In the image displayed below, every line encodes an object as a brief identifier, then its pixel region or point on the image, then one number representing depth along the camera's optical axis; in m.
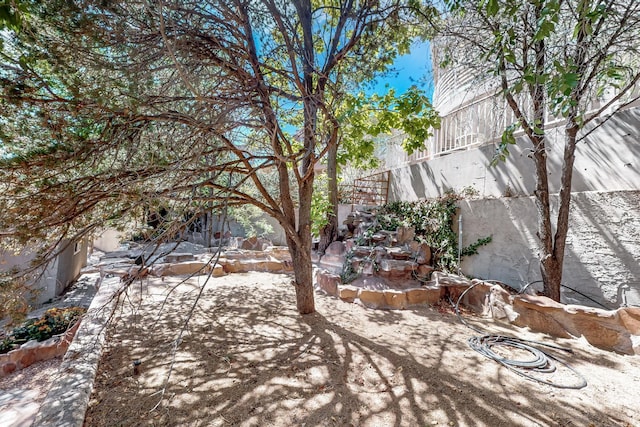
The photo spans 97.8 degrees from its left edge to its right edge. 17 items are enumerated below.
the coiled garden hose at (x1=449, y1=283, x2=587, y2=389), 2.39
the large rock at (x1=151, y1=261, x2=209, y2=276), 5.87
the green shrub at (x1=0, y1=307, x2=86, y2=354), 4.02
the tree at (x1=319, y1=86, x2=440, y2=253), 3.62
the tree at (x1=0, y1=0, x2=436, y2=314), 2.15
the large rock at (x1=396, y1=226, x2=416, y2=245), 5.97
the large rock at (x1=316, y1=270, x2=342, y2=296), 4.88
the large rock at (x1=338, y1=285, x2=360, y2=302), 4.48
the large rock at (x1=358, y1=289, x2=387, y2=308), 4.26
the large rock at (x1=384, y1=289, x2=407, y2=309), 4.23
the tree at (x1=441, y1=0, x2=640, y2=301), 2.76
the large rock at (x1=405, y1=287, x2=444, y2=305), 4.32
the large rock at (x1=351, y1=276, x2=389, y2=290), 4.78
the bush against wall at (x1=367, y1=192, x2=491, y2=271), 5.27
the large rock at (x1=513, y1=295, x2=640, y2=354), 2.85
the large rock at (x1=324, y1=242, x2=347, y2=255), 7.13
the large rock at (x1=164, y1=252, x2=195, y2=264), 6.79
